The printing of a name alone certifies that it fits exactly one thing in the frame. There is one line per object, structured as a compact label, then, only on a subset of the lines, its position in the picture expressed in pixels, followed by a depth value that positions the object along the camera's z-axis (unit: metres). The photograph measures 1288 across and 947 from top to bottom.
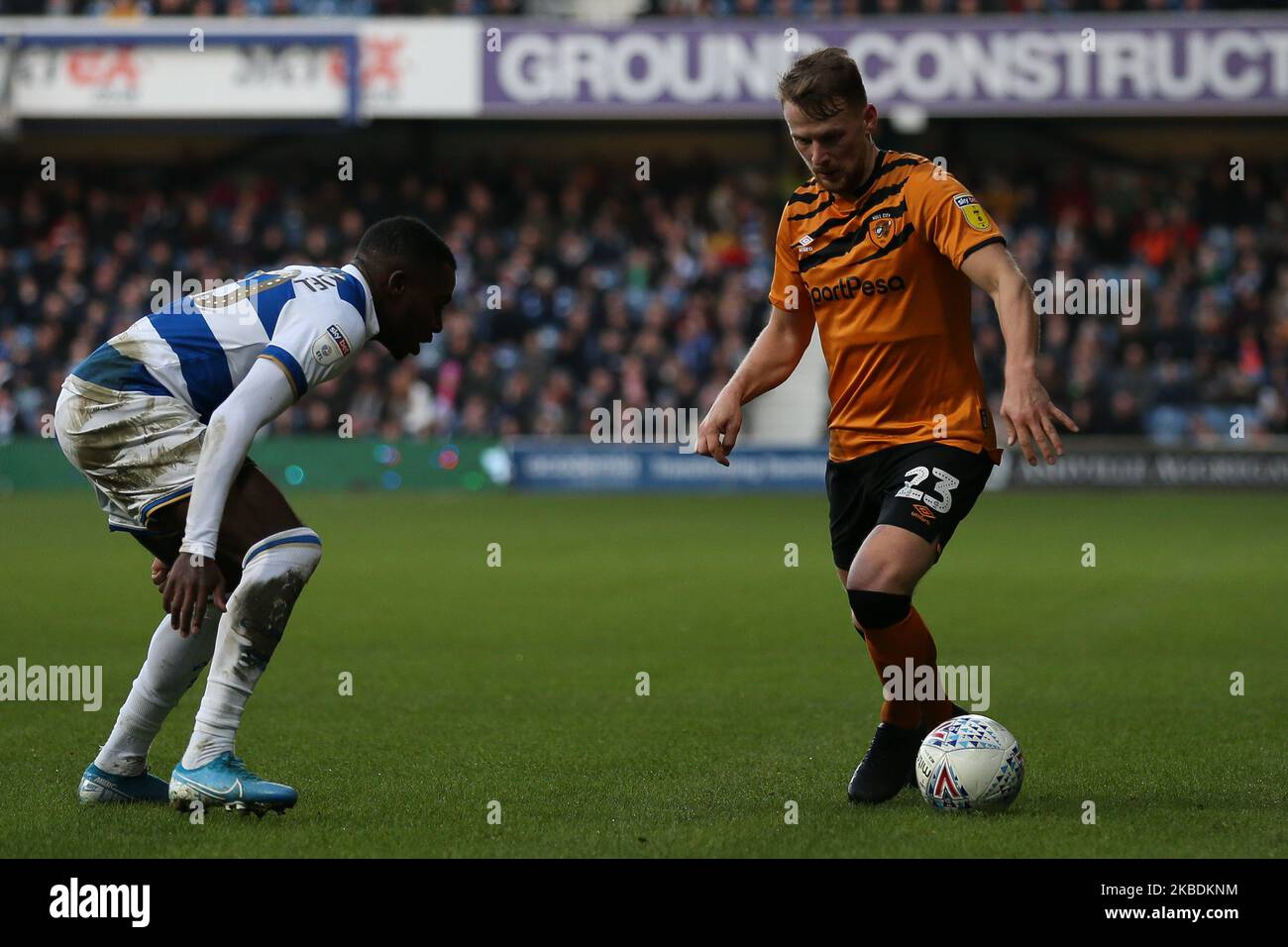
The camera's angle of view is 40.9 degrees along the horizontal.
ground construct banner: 26.94
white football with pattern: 5.50
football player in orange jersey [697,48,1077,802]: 5.55
